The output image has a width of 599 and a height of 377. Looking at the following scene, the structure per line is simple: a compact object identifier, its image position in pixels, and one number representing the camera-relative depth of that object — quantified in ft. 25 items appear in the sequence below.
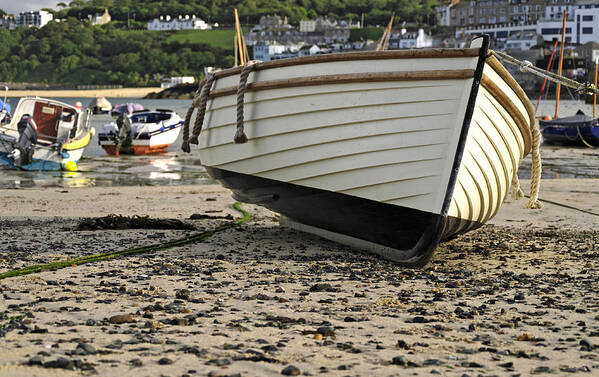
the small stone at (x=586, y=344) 16.06
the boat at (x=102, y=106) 246.60
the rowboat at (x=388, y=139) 23.00
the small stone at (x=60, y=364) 14.15
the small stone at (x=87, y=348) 15.07
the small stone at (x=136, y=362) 14.52
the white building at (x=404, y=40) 492.54
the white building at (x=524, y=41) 463.66
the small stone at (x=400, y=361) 14.99
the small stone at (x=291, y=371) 14.32
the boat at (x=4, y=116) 95.69
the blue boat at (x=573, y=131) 108.82
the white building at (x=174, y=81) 558.56
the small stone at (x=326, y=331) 16.96
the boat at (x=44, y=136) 71.72
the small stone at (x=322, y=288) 21.54
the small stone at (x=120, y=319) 17.51
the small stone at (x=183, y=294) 20.10
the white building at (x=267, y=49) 556.31
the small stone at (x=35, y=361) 14.28
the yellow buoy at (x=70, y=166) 73.72
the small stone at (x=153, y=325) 17.15
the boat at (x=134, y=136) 95.25
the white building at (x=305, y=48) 440.04
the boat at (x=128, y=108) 133.88
